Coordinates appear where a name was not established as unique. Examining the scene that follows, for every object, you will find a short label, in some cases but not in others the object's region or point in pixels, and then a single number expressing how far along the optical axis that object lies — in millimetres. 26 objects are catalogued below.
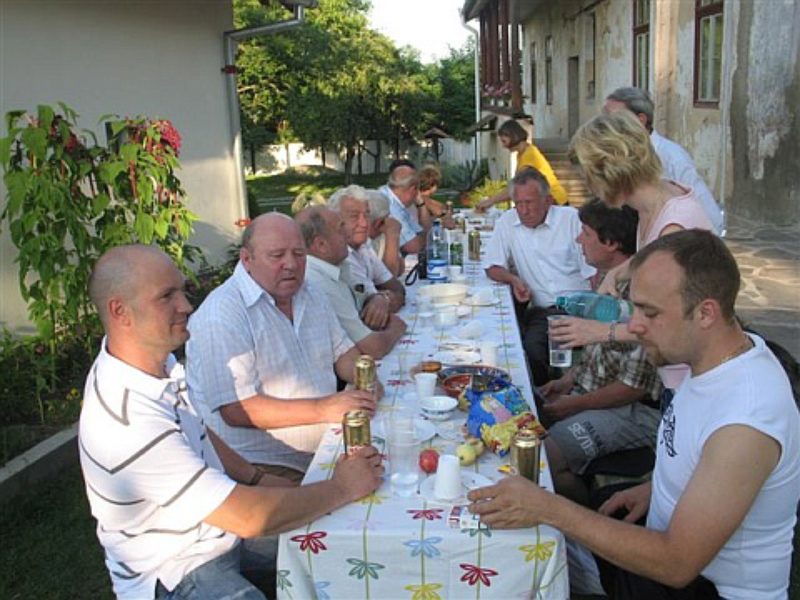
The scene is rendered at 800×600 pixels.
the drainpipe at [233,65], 8672
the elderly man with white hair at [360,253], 3932
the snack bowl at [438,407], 2334
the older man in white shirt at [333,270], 3193
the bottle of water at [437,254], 4807
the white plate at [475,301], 3924
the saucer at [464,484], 1814
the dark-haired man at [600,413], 2768
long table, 1654
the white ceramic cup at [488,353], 2867
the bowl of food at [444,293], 3980
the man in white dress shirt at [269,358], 2490
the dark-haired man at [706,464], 1527
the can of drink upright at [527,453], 1800
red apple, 1958
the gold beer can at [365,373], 2436
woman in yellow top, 7125
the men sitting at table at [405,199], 6037
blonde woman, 2744
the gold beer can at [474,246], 5500
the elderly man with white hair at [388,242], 4715
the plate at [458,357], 2900
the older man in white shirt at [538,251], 4648
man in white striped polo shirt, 1700
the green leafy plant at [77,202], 3986
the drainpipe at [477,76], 20320
